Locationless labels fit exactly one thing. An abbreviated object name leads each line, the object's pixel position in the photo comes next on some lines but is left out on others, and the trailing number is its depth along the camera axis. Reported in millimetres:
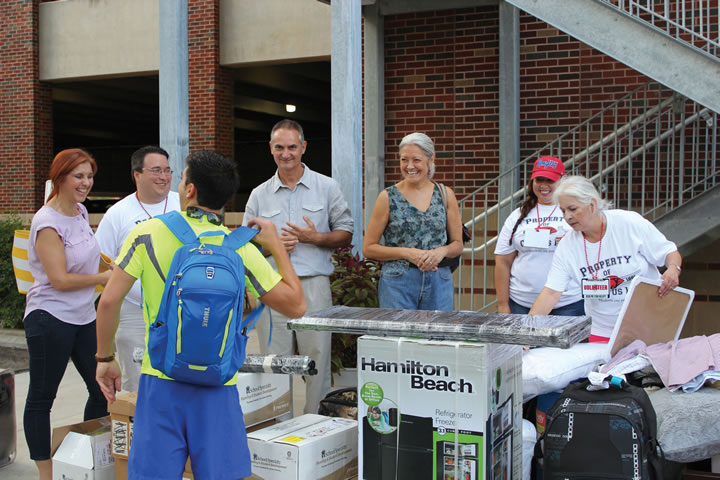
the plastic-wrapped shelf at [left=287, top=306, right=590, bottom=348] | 2619
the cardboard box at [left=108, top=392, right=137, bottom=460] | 3225
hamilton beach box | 2656
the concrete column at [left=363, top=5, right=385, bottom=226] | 8789
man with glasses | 3982
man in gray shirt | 4316
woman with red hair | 3652
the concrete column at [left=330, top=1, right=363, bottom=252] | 5906
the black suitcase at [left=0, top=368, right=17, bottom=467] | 4438
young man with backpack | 2488
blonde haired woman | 3693
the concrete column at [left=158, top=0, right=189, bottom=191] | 7273
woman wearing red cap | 4480
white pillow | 3229
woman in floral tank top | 4266
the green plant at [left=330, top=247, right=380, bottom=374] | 5441
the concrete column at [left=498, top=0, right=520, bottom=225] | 8125
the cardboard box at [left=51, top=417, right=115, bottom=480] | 3344
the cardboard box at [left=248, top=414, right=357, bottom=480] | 2932
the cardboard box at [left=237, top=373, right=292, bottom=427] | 3289
